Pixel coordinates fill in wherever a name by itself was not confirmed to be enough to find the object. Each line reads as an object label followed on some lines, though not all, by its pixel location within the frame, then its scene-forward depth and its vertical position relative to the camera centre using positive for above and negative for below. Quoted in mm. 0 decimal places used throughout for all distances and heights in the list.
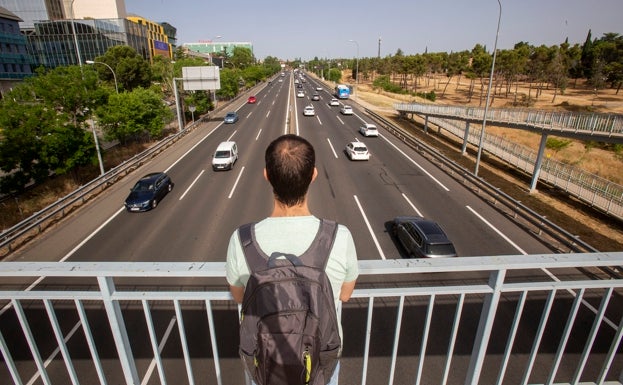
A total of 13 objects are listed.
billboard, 37469 -818
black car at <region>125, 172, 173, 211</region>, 17156 -6364
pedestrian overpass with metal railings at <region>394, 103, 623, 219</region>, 18569 -4249
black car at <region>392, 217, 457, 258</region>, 11773 -6015
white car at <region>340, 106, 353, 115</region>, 47312 -5329
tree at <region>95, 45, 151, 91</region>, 60812 +390
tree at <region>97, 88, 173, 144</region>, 29344 -3882
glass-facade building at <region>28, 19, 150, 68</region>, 77875 +7056
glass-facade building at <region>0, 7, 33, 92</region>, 54594 +2794
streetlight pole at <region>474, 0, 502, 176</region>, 19791 +1933
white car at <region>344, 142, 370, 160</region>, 26156 -6130
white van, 23836 -6088
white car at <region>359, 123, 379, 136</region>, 34594 -5982
